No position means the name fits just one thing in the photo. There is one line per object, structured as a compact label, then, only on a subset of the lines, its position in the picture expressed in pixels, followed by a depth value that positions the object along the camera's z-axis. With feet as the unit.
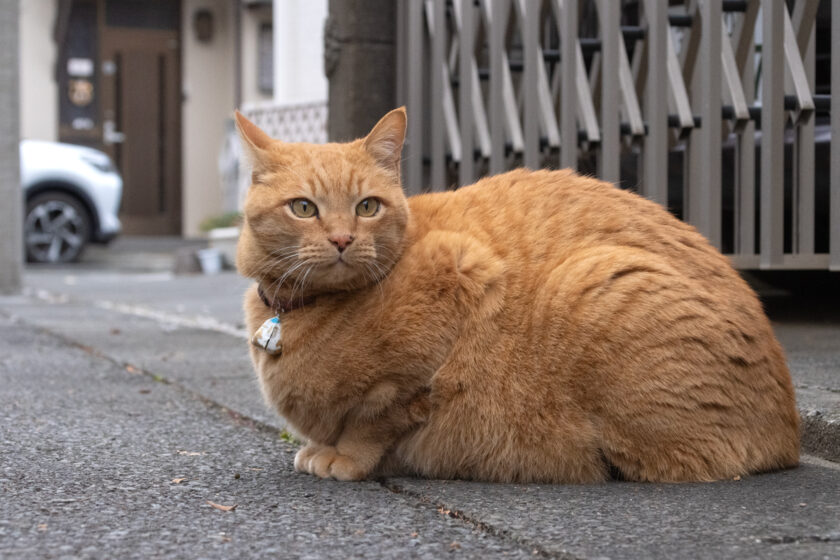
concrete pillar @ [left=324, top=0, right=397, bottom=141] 15.75
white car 38.65
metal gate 12.59
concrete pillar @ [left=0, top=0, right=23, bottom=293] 26.68
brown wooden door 48.98
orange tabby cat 7.61
